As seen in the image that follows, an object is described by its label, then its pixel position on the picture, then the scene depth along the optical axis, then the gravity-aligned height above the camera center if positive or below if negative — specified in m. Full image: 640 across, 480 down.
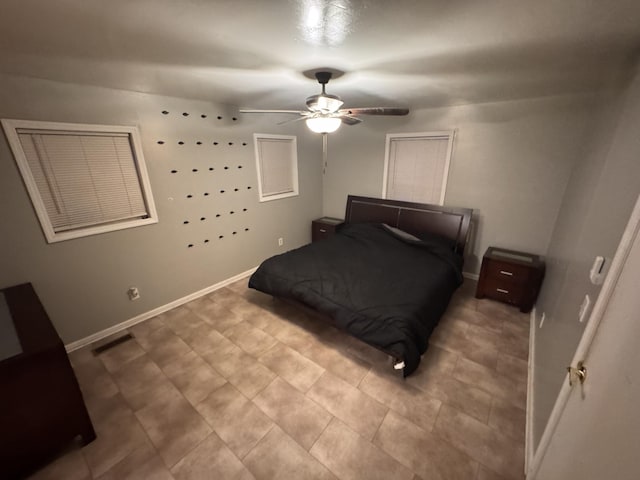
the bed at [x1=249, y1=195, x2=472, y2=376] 2.00 -1.13
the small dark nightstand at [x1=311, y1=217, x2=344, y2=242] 4.33 -1.10
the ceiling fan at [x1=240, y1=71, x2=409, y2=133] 1.90 +0.39
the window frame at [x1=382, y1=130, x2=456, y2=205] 3.30 +0.23
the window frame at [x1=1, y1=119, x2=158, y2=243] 1.88 -0.08
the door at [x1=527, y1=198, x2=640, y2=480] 0.59 -0.62
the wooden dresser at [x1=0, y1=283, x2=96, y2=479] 1.33 -1.26
